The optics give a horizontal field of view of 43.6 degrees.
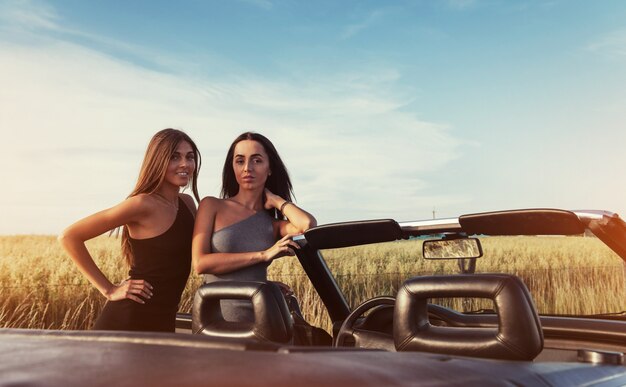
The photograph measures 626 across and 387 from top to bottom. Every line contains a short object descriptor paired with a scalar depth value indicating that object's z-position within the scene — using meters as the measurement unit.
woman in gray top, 3.98
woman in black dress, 4.26
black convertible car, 1.03
